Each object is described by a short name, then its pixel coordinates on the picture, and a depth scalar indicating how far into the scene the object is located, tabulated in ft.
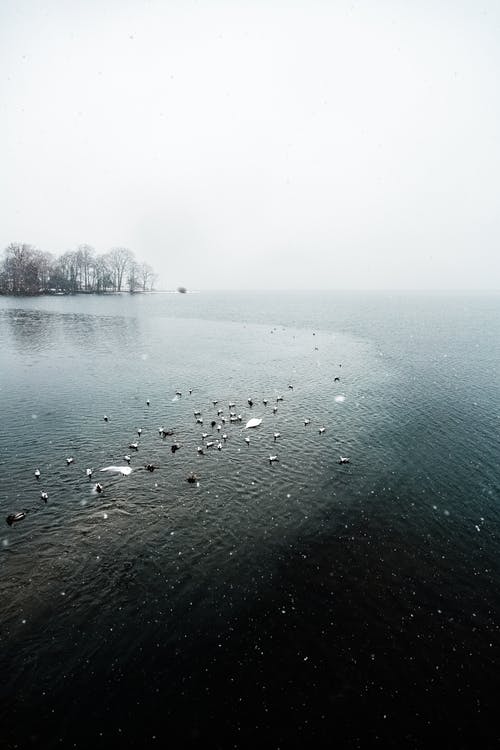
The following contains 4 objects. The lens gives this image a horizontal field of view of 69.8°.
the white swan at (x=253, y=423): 125.26
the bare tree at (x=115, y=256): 645.67
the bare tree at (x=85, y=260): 585.22
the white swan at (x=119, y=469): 94.27
